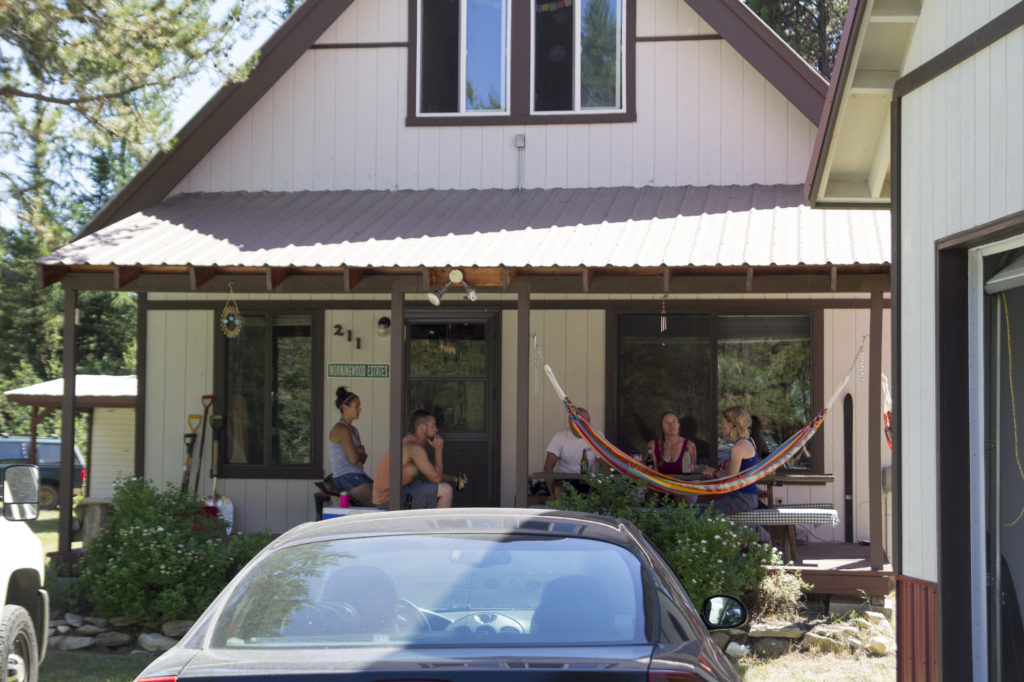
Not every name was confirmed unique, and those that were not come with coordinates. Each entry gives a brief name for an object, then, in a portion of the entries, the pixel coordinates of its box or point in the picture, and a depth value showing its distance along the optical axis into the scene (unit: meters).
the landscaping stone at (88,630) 8.62
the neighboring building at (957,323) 5.06
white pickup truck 5.54
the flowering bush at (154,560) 8.56
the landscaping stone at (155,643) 8.41
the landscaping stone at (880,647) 8.07
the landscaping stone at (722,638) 8.14
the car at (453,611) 3.08
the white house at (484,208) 10.88
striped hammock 8.75
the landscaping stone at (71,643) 8.44
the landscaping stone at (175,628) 8.56
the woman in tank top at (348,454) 10.24
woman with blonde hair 9.11
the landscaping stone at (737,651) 8.04
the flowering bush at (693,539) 8.05
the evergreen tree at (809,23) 21.73
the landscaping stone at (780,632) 8.31
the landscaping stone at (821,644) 8.18
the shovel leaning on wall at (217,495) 11.09
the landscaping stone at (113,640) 8.55
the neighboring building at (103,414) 16.47
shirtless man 9.41
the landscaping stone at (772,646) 8.21
